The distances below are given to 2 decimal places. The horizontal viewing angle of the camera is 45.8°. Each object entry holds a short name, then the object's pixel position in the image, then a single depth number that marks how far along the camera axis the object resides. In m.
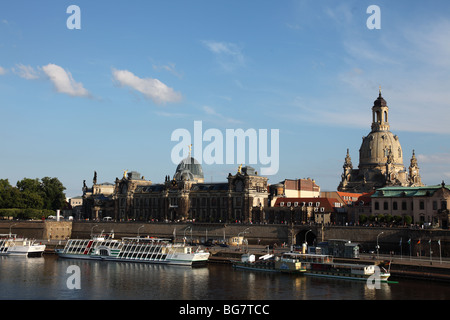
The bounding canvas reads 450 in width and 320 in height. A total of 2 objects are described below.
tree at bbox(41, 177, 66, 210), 183.88
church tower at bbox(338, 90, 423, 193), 182.12
